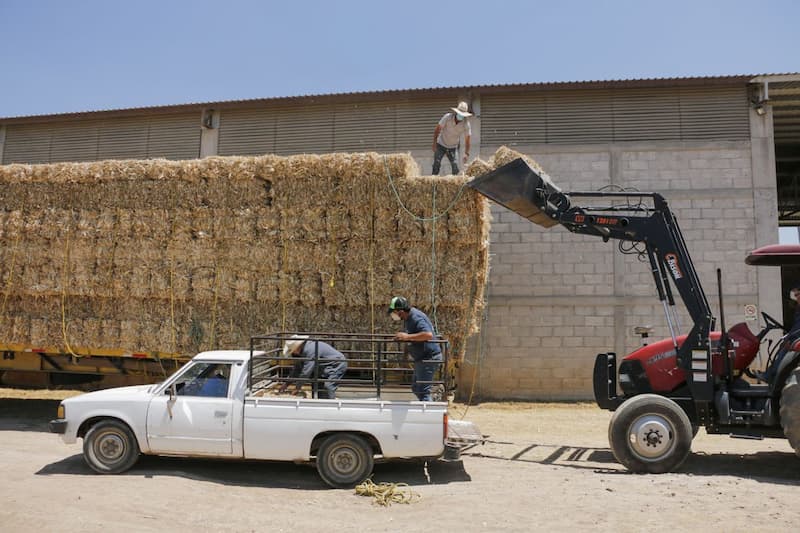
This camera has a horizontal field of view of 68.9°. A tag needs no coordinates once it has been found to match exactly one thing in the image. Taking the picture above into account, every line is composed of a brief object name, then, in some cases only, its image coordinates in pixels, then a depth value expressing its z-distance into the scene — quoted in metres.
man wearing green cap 7.35
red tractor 7.22
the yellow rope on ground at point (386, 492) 6.18
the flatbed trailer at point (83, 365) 10.02
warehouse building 13.70
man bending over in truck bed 7.34
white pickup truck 6.76
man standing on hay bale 11.49
